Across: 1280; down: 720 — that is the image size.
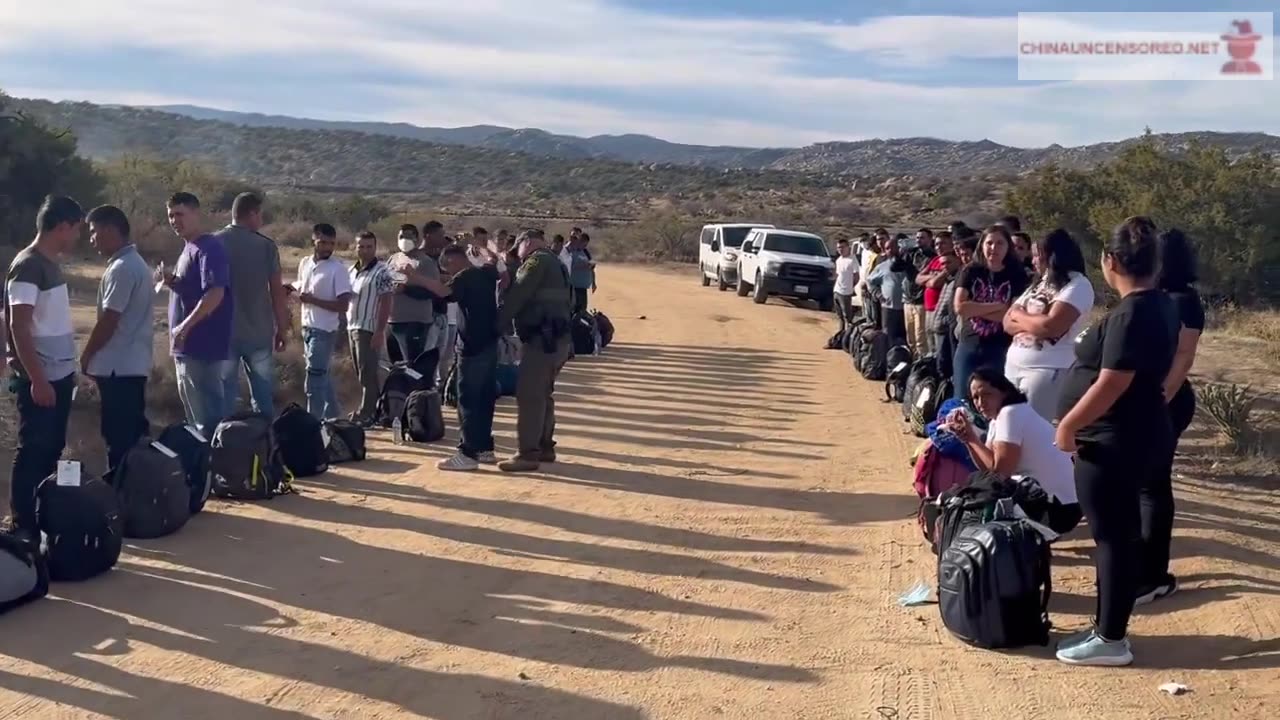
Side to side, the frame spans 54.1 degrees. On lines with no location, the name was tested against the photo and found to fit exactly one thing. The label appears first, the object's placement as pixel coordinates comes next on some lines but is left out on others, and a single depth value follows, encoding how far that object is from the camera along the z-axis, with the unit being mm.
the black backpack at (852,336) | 17031
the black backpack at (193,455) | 7691
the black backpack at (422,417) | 10633
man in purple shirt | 8086
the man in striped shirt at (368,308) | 10883
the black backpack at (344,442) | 9617
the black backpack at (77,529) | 6375
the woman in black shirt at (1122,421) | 5141
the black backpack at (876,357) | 15484
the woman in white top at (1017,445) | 6762
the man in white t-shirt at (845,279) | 18875
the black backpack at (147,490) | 7254
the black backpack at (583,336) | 17239
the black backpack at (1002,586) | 5617
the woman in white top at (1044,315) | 7285
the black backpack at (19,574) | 5895
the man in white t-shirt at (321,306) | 10312
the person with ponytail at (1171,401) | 6250
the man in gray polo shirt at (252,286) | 8977
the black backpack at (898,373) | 13422
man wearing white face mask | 11297
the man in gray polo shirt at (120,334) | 7145
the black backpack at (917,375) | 11570
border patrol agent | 9344
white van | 30641
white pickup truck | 26141
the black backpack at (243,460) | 8266
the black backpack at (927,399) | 10586
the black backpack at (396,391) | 11094
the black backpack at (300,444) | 9070
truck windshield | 27031
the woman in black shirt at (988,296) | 8758
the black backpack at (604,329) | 18078
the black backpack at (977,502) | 6113
